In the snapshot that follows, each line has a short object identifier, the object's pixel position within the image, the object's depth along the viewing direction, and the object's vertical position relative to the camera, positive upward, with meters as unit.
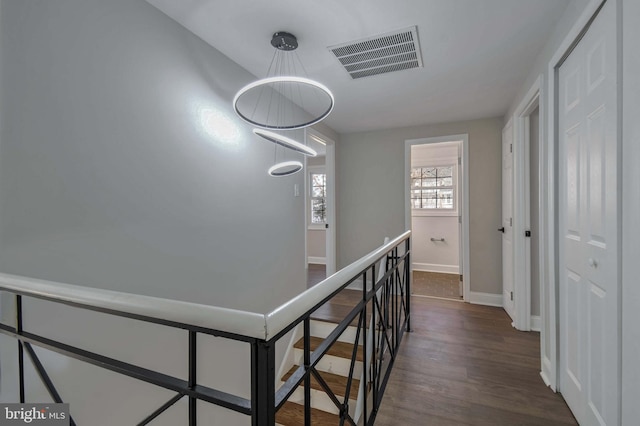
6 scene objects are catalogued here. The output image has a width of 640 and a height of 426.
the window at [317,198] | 5.99 +0.28
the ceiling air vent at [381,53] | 1.82 +1.13
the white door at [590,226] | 1.13 -0.08
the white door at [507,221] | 2.86 -0.12
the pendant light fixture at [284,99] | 1.79 +1.09
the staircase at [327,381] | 2.30 -1.48
